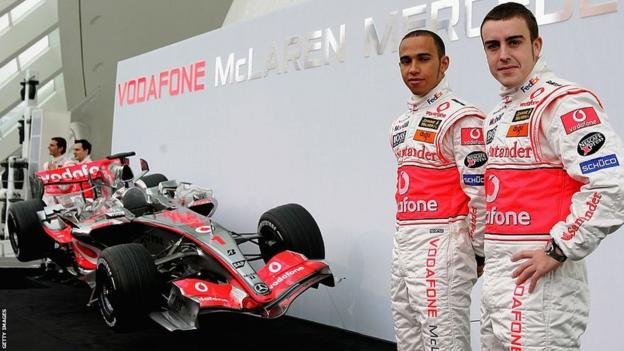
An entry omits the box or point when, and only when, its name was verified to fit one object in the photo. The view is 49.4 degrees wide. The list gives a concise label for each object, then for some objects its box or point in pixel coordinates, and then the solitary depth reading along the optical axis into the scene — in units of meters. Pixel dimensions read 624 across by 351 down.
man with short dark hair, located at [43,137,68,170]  9.02
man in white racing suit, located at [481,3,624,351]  1.89
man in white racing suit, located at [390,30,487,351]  2.55
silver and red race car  4.04
